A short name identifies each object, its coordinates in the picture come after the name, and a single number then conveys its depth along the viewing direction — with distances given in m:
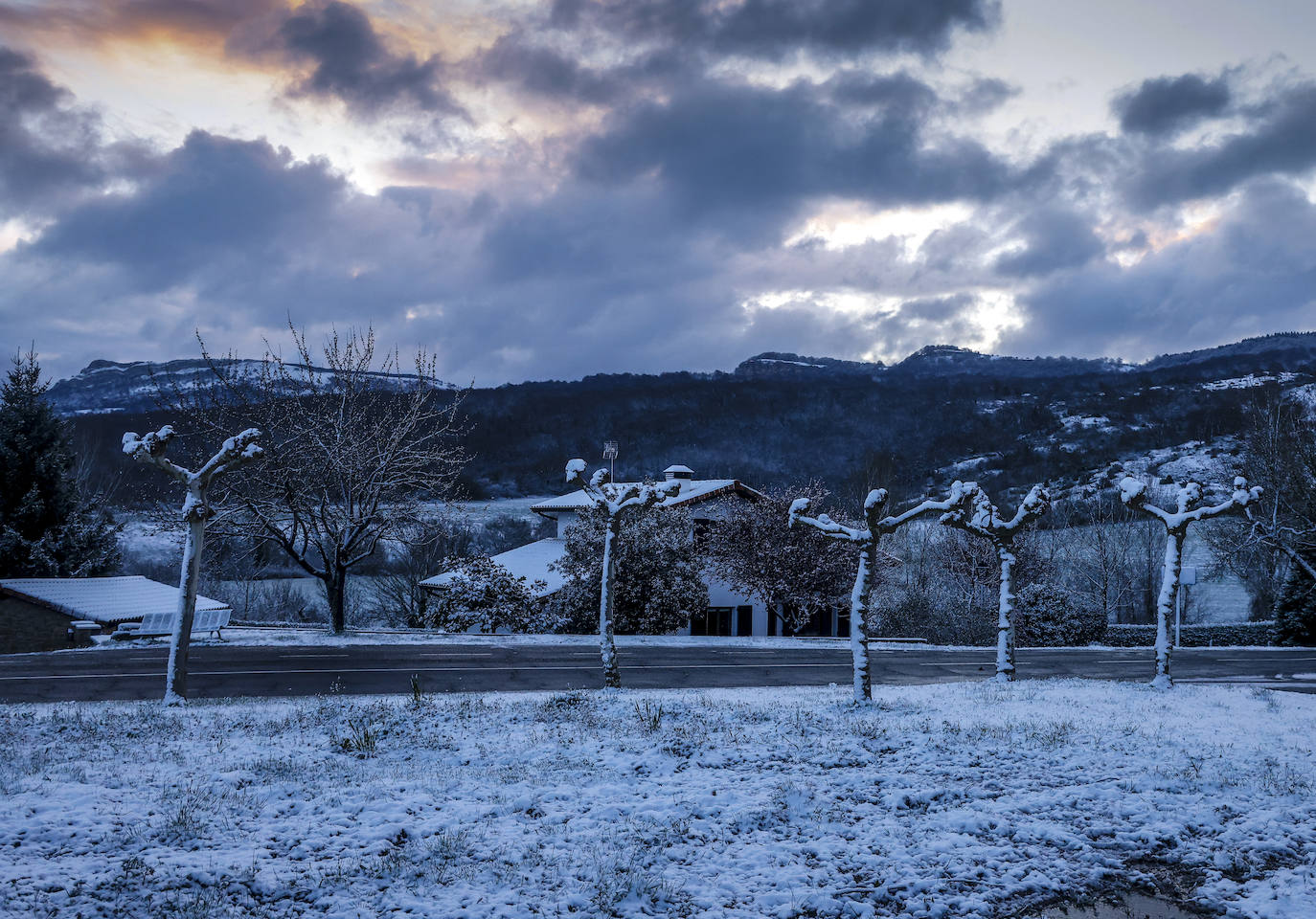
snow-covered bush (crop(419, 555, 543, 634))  35.22
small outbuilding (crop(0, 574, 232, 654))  27.11
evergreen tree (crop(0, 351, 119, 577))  33.34
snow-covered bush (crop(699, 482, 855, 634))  41.56
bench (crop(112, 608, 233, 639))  26.47
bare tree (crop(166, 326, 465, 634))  30.19
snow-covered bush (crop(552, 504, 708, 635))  37.03
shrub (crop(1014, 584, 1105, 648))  43.41
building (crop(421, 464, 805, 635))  44.56
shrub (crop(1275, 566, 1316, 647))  40.94
